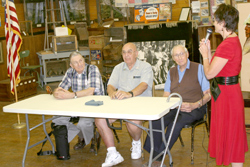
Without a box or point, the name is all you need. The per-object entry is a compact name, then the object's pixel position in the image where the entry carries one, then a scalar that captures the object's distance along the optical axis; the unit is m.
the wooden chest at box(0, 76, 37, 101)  7.03
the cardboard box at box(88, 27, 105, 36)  8.23
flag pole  5.32
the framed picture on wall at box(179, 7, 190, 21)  6.95
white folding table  2.93
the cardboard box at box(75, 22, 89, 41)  8.62
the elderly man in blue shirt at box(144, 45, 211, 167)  3.54
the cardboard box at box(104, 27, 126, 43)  7.48
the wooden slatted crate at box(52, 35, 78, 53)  8.13
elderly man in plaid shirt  3.84
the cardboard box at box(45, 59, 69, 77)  8.30
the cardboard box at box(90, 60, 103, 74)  7.81
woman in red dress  2.73
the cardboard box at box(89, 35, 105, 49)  7.78
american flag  5.54
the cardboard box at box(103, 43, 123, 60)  7.46
